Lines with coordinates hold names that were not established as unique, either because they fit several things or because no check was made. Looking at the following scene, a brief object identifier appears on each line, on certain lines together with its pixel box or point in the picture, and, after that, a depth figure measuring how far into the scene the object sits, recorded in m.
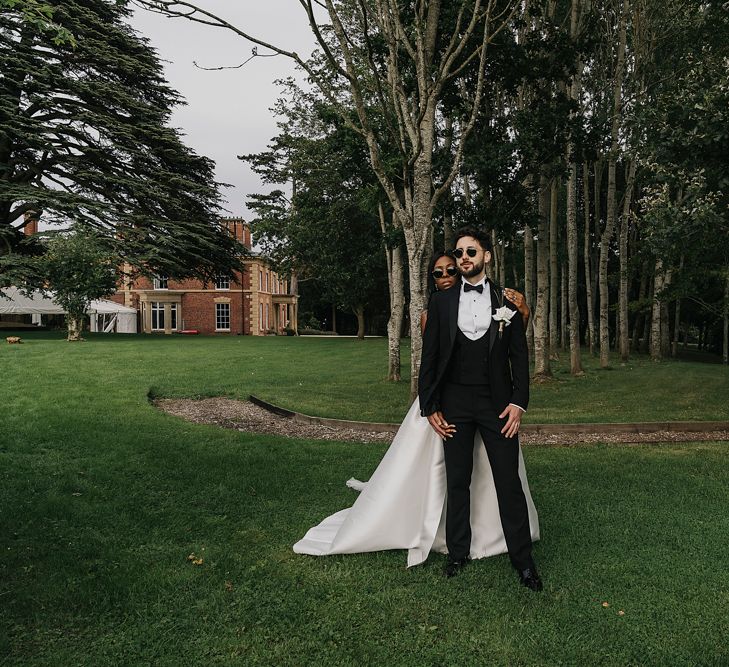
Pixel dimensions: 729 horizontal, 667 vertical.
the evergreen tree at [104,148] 31.89
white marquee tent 44.52
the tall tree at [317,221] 31.06
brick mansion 61.66
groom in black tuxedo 4.14
